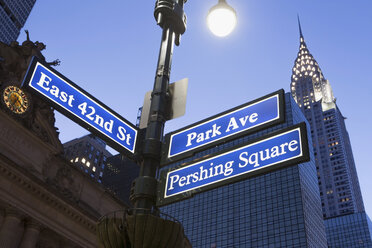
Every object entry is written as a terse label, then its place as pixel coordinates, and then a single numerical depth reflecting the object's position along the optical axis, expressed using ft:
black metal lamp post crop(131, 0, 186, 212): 20.62
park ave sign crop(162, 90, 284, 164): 22.57
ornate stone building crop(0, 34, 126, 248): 83.87
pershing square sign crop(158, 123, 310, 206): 20.22
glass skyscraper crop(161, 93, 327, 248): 356.59
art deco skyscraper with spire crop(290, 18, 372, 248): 480.23
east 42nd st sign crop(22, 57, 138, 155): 22.68
